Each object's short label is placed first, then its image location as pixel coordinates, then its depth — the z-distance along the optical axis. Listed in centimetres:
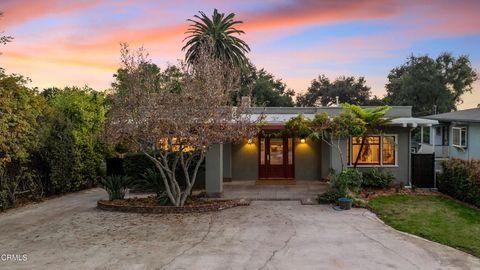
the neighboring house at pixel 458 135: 2061
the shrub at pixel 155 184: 1281
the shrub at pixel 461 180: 1264
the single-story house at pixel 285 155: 1667
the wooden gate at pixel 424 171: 1579
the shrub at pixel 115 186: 1345
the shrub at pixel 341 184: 1293
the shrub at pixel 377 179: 1535
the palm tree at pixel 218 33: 3375
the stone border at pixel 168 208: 1200
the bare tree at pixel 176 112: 1113
